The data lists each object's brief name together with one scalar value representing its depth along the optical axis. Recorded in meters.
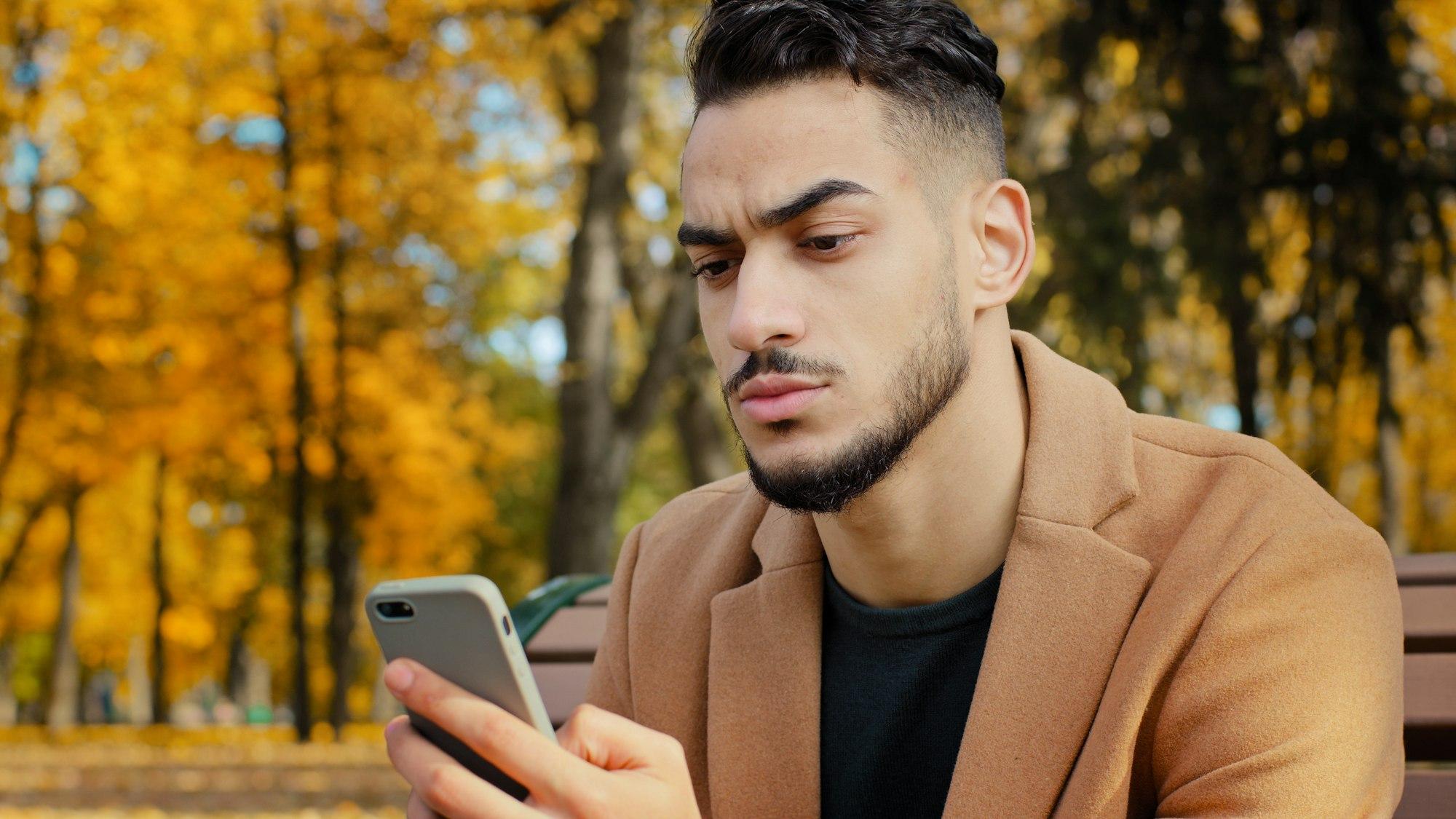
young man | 1.86
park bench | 2.36
